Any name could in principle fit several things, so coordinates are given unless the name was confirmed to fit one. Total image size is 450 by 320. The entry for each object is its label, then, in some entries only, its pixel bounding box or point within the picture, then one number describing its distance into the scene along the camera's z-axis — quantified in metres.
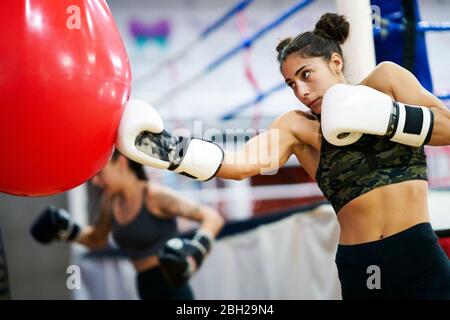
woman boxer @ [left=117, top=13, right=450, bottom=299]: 2.87
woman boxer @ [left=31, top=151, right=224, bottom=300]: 4.74
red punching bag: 2.74
